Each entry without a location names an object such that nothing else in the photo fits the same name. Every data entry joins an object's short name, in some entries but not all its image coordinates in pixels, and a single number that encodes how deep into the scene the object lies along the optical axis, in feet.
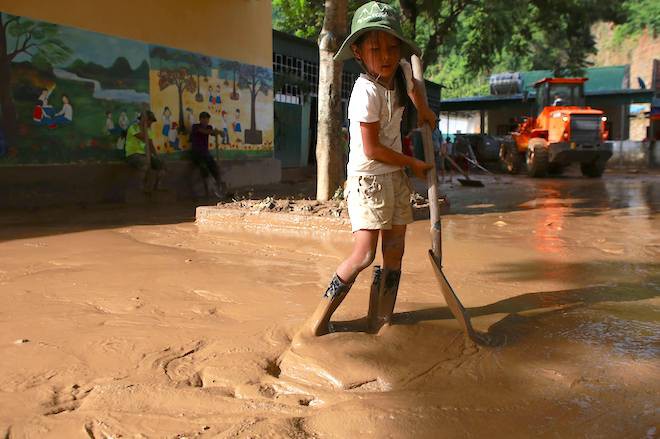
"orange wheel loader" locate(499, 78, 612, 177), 46.91
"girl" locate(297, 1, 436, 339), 8.32
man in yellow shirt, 28.76
